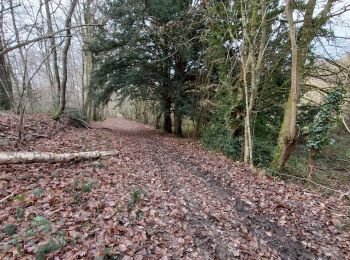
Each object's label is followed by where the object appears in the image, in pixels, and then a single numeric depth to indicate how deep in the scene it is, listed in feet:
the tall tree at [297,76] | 22.30
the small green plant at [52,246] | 9.42
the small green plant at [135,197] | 14.27
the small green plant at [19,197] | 13.47
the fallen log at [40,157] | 16.76
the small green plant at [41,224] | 10.77
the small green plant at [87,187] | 15.26
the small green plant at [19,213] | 11.93
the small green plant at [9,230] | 10.80
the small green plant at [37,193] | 13.99
